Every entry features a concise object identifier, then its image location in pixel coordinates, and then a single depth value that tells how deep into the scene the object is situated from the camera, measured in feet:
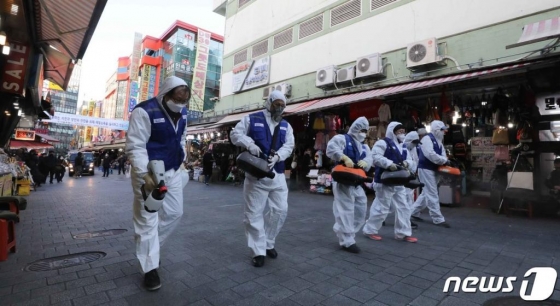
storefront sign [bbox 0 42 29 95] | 23.67
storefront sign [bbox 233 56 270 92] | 53.66
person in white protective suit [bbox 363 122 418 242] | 15.08
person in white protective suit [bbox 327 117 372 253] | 13.06
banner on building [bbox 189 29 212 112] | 91.44
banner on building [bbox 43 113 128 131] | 66.03
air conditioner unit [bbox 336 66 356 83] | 38.17
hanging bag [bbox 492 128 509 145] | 28.25
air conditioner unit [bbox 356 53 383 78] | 35.37
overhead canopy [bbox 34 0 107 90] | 17.74
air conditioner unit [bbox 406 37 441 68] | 30.68
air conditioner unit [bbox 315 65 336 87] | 40.46
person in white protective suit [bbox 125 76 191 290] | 8.90
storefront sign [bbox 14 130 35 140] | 72.79
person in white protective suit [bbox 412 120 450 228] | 19.06
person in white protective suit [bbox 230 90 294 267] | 11.11
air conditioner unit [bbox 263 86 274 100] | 52.15
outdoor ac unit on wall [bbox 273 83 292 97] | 47.83
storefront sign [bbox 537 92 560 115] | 24.29
